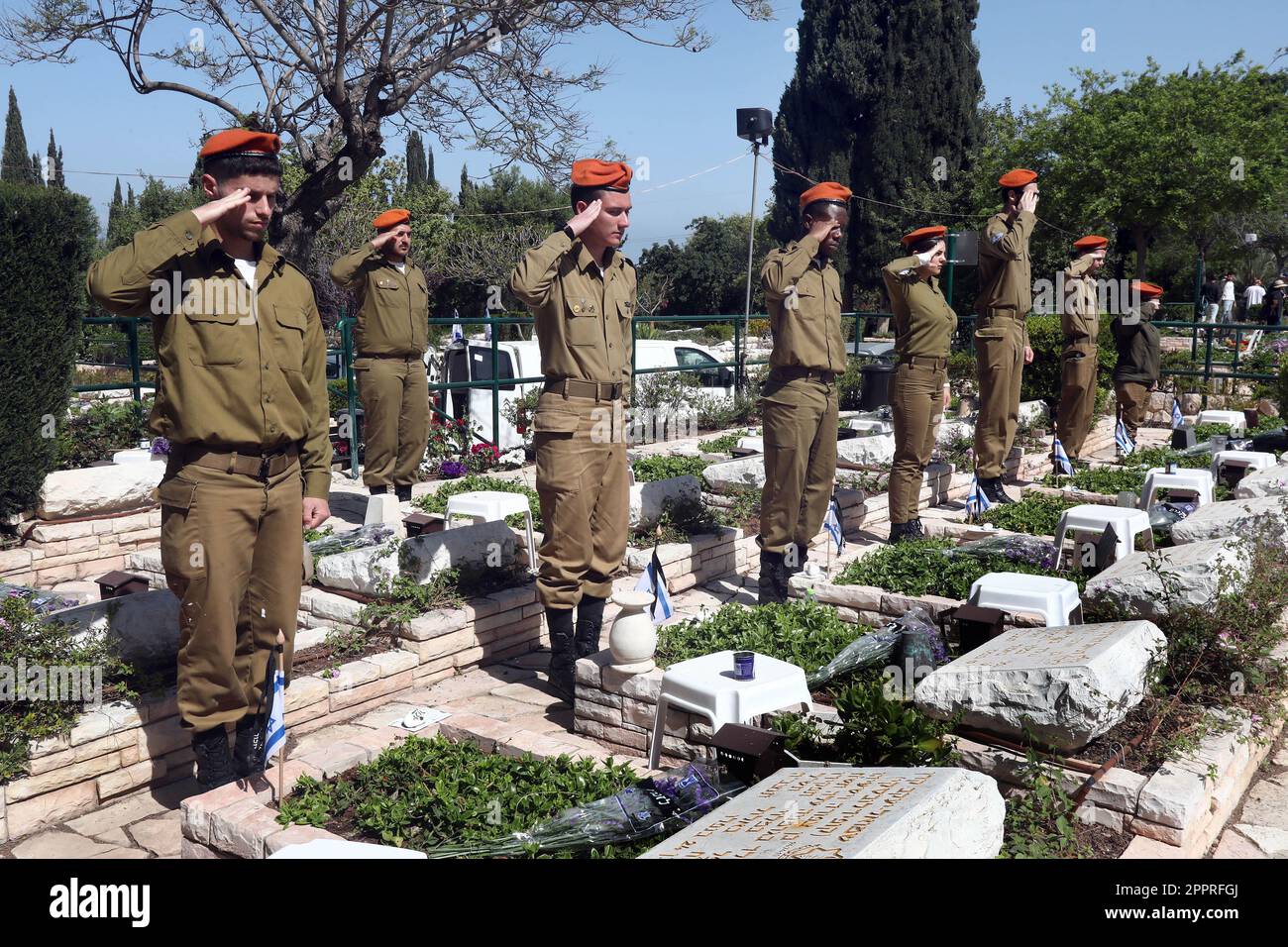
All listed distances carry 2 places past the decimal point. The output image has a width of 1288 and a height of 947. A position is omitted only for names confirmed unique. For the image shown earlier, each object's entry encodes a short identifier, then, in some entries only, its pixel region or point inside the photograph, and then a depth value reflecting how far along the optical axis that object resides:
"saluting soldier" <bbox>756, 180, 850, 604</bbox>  5.96
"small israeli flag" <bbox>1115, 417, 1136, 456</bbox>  10.08
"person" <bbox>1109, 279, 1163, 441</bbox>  10.85
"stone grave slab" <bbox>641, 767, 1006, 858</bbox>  2.45
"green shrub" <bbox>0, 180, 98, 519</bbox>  6.50
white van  10.80
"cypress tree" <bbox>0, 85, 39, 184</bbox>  43.56
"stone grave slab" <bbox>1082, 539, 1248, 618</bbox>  4.38
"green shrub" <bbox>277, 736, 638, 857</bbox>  3.35
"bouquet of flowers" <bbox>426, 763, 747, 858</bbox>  3.10
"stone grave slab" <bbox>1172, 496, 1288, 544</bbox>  5.56
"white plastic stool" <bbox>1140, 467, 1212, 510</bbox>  7.50
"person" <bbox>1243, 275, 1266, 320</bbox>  27.76
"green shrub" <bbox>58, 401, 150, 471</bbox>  7.73
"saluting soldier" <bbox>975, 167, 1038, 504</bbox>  8.22
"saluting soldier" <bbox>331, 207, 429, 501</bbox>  7.23
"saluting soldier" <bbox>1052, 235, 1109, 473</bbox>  9.45
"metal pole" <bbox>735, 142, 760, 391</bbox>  13.71
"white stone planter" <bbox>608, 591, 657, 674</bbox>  4.27
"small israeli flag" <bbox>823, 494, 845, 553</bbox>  6.57
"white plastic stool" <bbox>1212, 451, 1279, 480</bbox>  8.16
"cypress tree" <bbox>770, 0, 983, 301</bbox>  33.50
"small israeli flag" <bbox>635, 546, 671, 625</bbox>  4.91
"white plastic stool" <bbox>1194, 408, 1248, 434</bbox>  11.46
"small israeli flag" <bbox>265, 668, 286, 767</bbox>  3.48
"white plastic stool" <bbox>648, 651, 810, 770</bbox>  3.76
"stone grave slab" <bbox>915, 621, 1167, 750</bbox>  3.55
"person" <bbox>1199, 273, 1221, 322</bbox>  28.80
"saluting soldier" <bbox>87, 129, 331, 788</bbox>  3.52
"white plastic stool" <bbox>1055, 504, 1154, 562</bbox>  6.00
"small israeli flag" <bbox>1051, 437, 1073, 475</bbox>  9.09
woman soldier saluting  7.27
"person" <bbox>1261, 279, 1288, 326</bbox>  22.84
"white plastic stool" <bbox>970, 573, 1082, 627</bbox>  4.78
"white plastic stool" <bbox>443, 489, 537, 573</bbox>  6.54
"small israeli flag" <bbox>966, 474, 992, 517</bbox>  7.76
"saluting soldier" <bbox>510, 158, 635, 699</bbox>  4.77
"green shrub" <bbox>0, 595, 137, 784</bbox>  3.64
